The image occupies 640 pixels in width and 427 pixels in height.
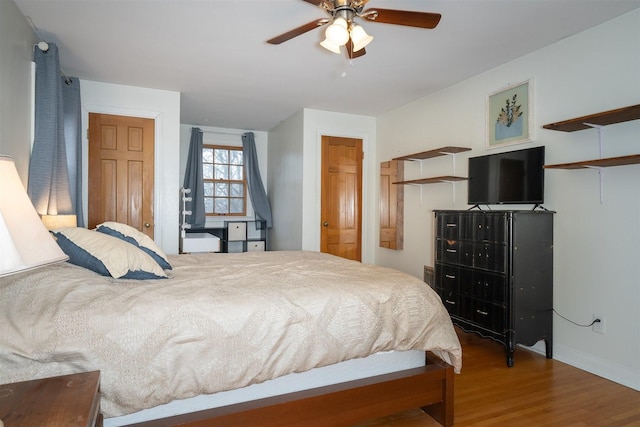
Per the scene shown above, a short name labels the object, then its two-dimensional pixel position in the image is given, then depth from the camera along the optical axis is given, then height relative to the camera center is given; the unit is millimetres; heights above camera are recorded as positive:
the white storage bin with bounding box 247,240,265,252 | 6093 -631
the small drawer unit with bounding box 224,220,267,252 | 5961 -465
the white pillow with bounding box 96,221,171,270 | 2176 -185
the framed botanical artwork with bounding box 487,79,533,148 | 3174 +861
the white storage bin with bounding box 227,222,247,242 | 5930 -369
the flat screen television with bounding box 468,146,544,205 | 3021 +281
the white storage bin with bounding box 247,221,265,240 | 6297 -376
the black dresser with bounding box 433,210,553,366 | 2756 -541
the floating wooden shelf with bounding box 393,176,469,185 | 3740 +319
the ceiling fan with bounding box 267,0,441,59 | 2000 +1081
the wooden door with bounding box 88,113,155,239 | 4043 +433
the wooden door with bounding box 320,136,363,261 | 5066 +162
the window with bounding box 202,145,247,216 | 6199 +485
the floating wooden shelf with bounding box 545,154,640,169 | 2266 +312
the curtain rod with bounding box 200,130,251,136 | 6082 +1303
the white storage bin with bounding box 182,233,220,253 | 4203 -425
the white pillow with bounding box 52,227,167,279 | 1784 -233
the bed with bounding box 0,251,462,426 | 1286 -533
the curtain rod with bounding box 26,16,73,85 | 2734 +1387
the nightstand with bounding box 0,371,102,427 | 900 -525
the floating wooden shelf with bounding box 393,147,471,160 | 3770 +617
